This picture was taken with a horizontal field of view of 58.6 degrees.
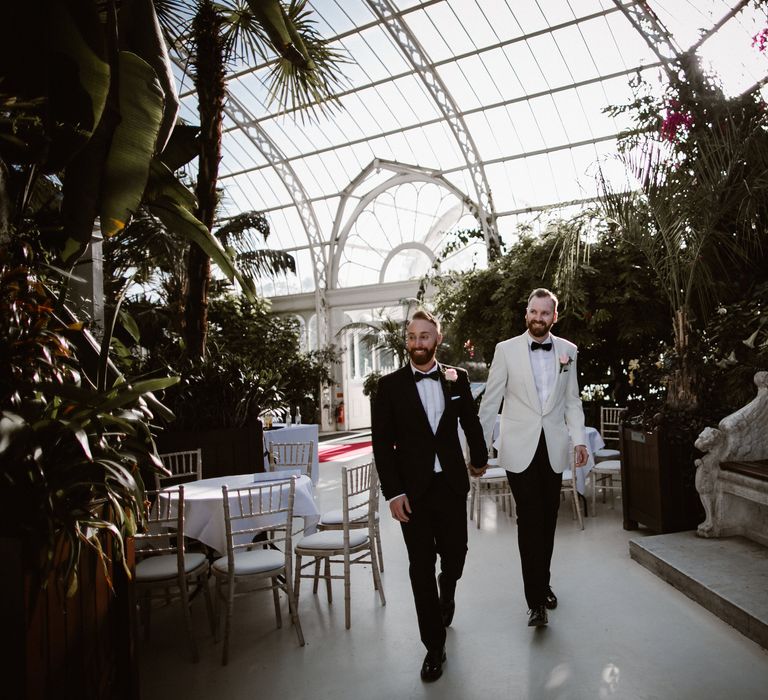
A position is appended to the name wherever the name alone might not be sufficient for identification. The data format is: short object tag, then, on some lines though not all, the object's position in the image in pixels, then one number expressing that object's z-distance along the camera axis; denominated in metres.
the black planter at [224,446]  6.61
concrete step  3.51
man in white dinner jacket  3.64
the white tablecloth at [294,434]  9.03
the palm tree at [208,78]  6.23
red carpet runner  12.55
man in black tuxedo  3.10
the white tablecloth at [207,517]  4.15
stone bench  4.80
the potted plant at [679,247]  5.18
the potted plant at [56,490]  2.05
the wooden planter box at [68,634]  2.02
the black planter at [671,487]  5.33
